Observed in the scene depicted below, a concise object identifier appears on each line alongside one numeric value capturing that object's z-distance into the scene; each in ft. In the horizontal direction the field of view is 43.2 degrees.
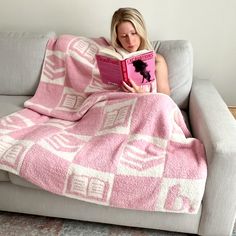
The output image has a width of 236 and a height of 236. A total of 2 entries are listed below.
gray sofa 3.89
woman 5.04
